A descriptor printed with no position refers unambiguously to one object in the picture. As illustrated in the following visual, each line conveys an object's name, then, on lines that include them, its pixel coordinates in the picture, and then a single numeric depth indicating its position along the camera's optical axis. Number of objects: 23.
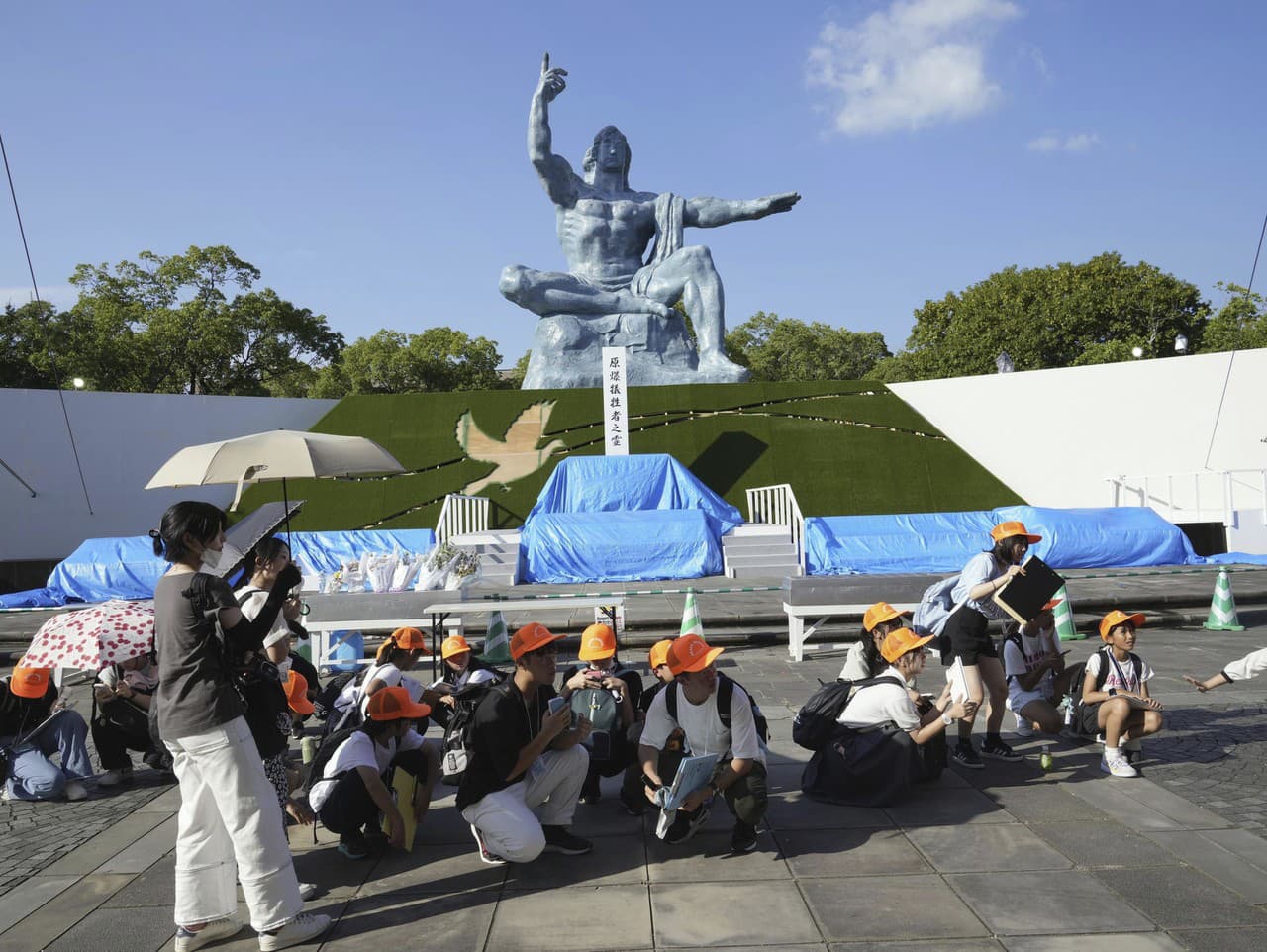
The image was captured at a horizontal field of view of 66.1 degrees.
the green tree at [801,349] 41.06
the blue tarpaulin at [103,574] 11.32
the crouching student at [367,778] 3.41
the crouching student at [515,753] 3.29
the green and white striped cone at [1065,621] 8.07
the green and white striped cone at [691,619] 7.55
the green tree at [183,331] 24.36
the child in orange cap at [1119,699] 4.21
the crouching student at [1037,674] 4.68
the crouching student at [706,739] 3.40
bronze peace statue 17.97
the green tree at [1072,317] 27.00
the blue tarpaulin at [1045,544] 11.40
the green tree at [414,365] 34.22
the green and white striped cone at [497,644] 6.41
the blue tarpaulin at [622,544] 11.83
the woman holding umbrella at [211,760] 2.75
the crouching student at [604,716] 4.02
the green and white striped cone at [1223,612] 8.34
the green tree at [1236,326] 25.03
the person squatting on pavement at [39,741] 4.38
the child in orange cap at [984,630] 4.32
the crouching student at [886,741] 3.86
